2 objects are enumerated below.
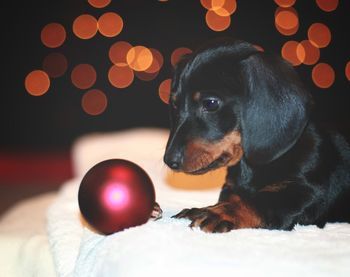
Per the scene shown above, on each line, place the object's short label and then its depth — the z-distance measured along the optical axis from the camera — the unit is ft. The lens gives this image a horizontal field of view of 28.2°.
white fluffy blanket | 1.55
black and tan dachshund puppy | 1.93
